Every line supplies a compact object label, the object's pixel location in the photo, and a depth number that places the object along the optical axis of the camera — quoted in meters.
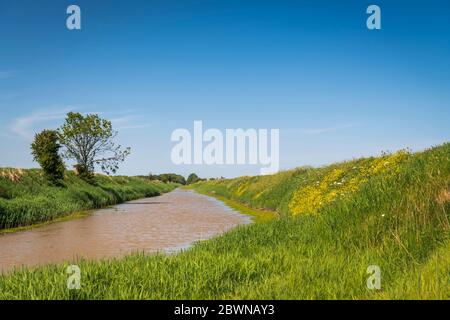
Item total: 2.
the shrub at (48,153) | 31.31
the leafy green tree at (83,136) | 43.38
